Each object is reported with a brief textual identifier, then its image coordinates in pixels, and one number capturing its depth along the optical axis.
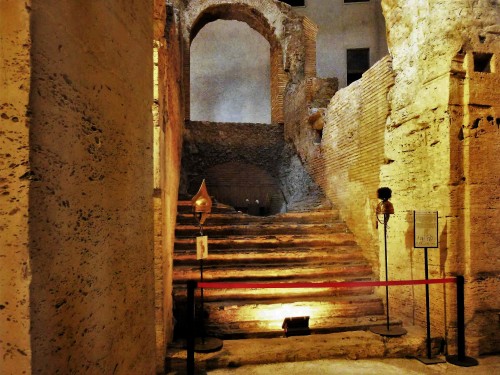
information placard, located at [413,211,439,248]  4.46
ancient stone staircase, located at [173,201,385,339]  5.12
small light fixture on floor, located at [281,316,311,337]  4.85
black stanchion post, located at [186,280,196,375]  3.75
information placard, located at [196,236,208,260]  4.25
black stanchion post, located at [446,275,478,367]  4.35
